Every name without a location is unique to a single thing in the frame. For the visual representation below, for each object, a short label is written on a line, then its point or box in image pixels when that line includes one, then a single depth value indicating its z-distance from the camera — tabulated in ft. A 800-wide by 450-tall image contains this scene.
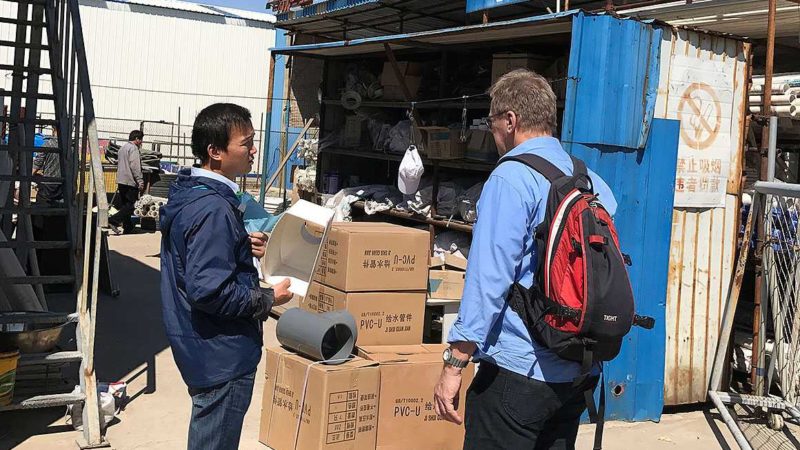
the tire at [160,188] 46.94
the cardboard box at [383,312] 17.20
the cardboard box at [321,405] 13.96
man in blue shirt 8.11
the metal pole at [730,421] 15.71
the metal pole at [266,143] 32.58
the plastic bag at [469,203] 23.70
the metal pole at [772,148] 17.26
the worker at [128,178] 40.24
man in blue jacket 8.36
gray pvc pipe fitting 14.71
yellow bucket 14.40
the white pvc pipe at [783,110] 18.51
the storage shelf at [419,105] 23.27
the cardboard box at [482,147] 23.39
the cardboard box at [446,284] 21.39
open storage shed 16.93
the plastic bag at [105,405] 15.31
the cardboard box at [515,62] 22.49
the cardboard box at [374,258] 17.31
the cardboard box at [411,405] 14.87
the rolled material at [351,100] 30.55
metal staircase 15.44
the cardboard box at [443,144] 24.09
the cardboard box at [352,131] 31.51
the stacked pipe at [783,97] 18.39
